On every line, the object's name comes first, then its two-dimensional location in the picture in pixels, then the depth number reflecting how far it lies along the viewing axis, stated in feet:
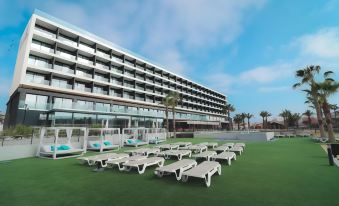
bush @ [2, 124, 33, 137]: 56.19
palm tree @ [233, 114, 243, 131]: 260.46
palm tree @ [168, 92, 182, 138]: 129.70
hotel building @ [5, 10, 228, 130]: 90.02
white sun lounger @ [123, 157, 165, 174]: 25.44
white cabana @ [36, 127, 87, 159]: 41.27
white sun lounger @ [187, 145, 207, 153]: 43.24
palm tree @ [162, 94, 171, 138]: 128.98
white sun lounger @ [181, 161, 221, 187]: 19.21
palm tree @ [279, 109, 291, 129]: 209.56
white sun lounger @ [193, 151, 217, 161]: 31.21
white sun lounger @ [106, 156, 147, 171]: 27.61
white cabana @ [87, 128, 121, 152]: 53.40
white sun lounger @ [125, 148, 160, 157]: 38.69
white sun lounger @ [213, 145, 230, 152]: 41.75
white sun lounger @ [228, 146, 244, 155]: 40.78
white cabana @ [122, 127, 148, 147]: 67.20
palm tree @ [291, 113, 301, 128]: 219.71
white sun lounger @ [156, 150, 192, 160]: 35.27
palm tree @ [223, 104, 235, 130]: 246.06
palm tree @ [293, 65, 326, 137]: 68.23
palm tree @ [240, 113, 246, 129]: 254.84
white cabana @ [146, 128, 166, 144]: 80.16
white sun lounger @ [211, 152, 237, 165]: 29.99
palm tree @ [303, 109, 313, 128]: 200.75
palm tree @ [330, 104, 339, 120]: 155.00
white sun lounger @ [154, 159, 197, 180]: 21.67
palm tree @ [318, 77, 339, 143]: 59.52
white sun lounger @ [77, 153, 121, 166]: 30.16
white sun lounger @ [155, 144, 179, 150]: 48.27
